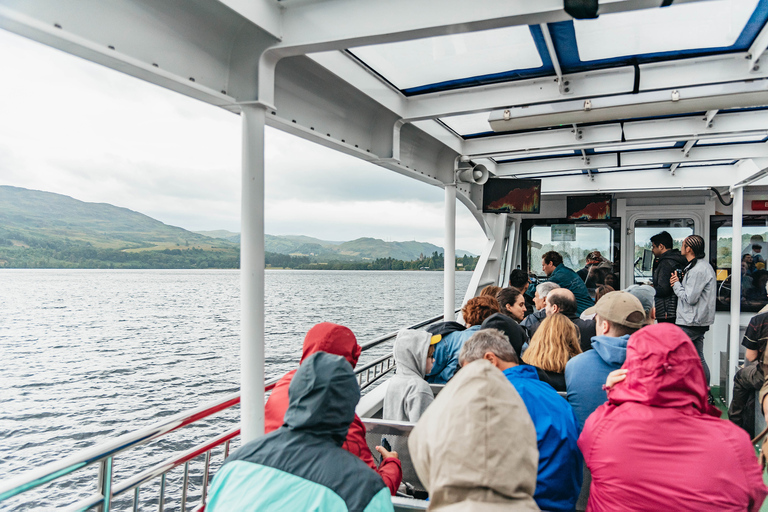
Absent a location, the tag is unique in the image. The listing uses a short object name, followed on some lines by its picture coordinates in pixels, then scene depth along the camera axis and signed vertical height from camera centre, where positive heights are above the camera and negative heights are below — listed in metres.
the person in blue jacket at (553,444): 1.90 -0.74
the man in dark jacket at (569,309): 3.63 -0.39
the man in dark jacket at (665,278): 5.48 -0.24
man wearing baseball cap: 2.34 -0.51
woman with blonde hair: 2.90 -0.55
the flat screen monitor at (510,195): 6.58 +0.83
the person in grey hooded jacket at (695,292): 5.14 -0.37
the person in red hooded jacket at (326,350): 2.12 -0.50
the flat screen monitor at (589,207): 8.19 +0.84
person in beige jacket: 1.00 -0.41
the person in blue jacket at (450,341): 3.56 -0.63
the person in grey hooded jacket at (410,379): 2.87 -0.76
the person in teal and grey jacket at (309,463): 1.36 -0.61
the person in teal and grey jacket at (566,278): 5.45 -0.24
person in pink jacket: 1.55 -0.62
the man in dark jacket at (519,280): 5.65 -0.28
